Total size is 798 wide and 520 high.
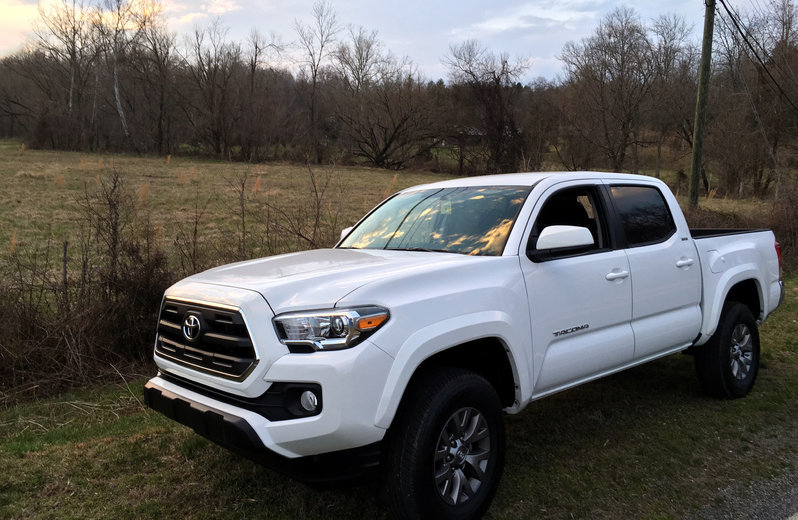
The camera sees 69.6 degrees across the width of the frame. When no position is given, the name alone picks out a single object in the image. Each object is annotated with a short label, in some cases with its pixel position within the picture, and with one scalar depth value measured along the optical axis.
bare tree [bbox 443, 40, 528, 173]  46.28
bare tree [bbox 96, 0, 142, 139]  52.50
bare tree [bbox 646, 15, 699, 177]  36.47
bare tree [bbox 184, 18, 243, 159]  51.75
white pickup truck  2.65
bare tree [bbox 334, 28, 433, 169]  52.03
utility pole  13.56
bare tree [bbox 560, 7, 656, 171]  33.84
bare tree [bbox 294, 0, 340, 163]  54.78
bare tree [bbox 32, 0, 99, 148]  53.28
